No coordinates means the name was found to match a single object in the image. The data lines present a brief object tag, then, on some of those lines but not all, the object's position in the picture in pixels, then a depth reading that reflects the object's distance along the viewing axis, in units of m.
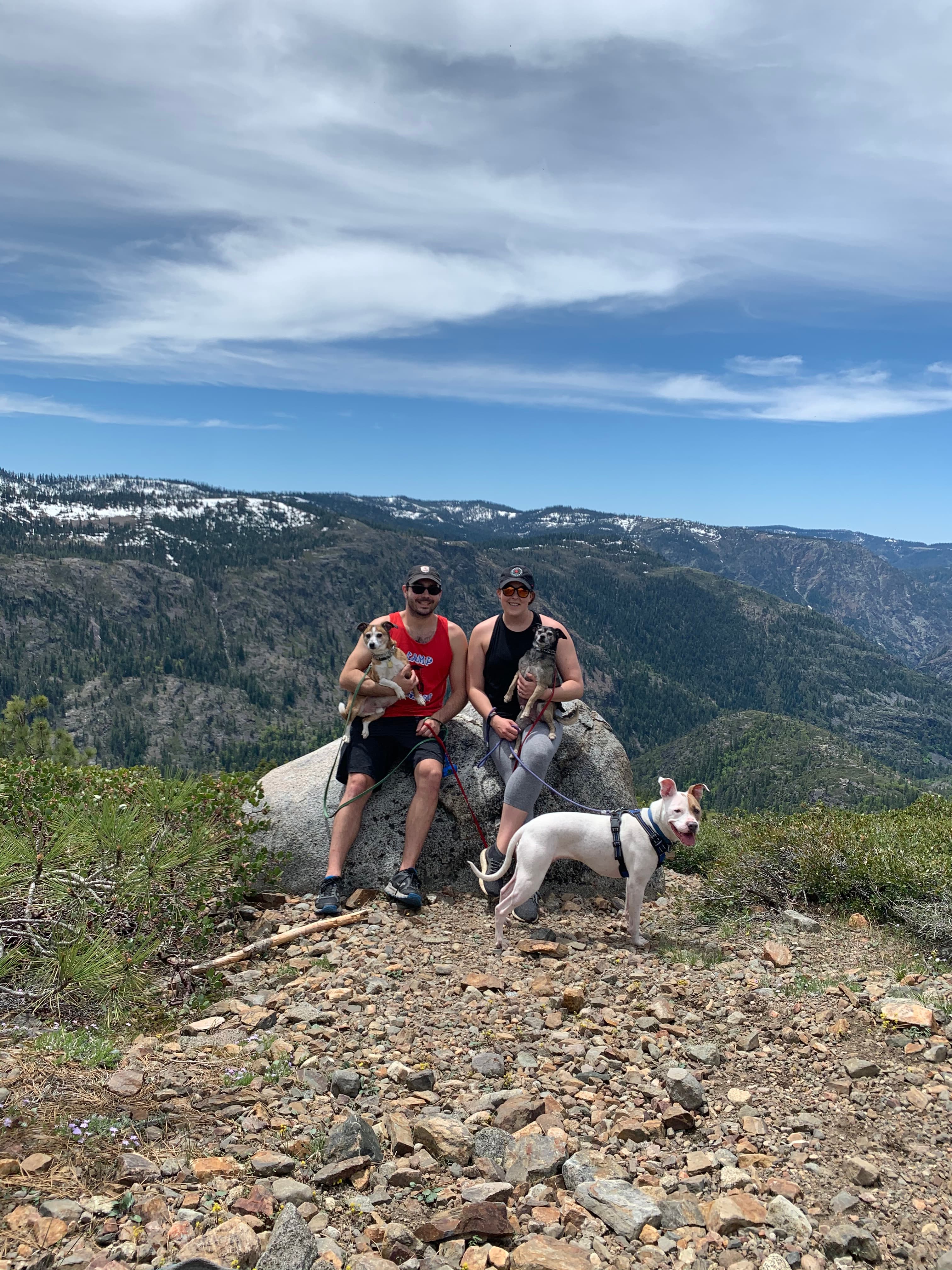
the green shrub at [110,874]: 5.02
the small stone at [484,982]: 5.89
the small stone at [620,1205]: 3.38
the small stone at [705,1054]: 4.88
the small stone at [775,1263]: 3.12
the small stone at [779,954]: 6.24
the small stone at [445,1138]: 3.84
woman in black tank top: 7.68
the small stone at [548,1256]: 3.07
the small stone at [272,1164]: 3.51
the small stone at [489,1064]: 4.79
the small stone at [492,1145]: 3.92
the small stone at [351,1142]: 3.71
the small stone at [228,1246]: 2.93
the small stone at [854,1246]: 3.18
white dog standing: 6.66
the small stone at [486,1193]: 3.51
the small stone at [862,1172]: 3.62
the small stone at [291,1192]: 3.35
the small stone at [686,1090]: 4.41
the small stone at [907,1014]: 5.02
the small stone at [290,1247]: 2.94
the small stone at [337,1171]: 3.53
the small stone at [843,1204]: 3.44
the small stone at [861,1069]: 4.59
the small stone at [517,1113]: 4.20
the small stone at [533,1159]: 3.73
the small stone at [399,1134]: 3.87
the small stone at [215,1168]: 3.39
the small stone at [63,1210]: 2.94
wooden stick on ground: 6.04
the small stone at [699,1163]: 3.81
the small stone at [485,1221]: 3.22
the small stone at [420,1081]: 4.54
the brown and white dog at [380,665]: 7.93
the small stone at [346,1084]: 4.39
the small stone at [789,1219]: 3.32
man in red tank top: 7.66
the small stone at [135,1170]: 3.26
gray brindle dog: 7.79
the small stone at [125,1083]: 3.86
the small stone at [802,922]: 6.96
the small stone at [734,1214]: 3.34
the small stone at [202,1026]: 5.05
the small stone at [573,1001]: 5.59
